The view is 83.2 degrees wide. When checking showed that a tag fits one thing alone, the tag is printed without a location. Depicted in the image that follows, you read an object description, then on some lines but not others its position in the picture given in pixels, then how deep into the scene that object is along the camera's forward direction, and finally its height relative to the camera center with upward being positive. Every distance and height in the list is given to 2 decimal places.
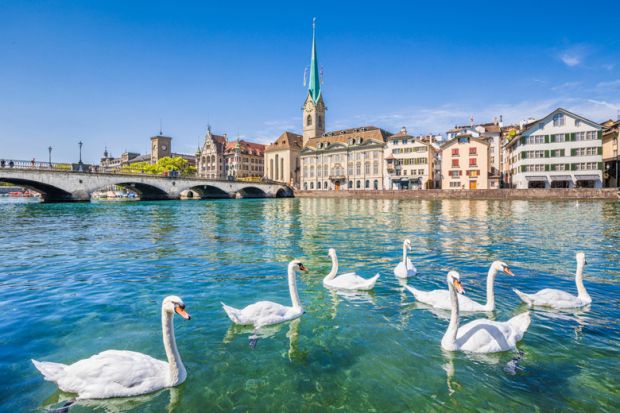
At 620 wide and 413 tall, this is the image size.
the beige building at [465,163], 70.12 +7.13
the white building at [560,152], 57.47 +7.54
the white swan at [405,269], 9.98 -2.04
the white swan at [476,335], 5.48 -2.21
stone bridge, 46.00 +3.07
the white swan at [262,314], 6.47 -2.16
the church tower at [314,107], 116.75 +31.12
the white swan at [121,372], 4.33 -2.17
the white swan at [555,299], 7.34 -2.18
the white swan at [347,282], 8.73 -2.12
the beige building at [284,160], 116.06 +13.46
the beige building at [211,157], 129.50 +16.63
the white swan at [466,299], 7.07 -2.16
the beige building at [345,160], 90.06 +10.83
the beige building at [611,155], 59.37 +7.21
